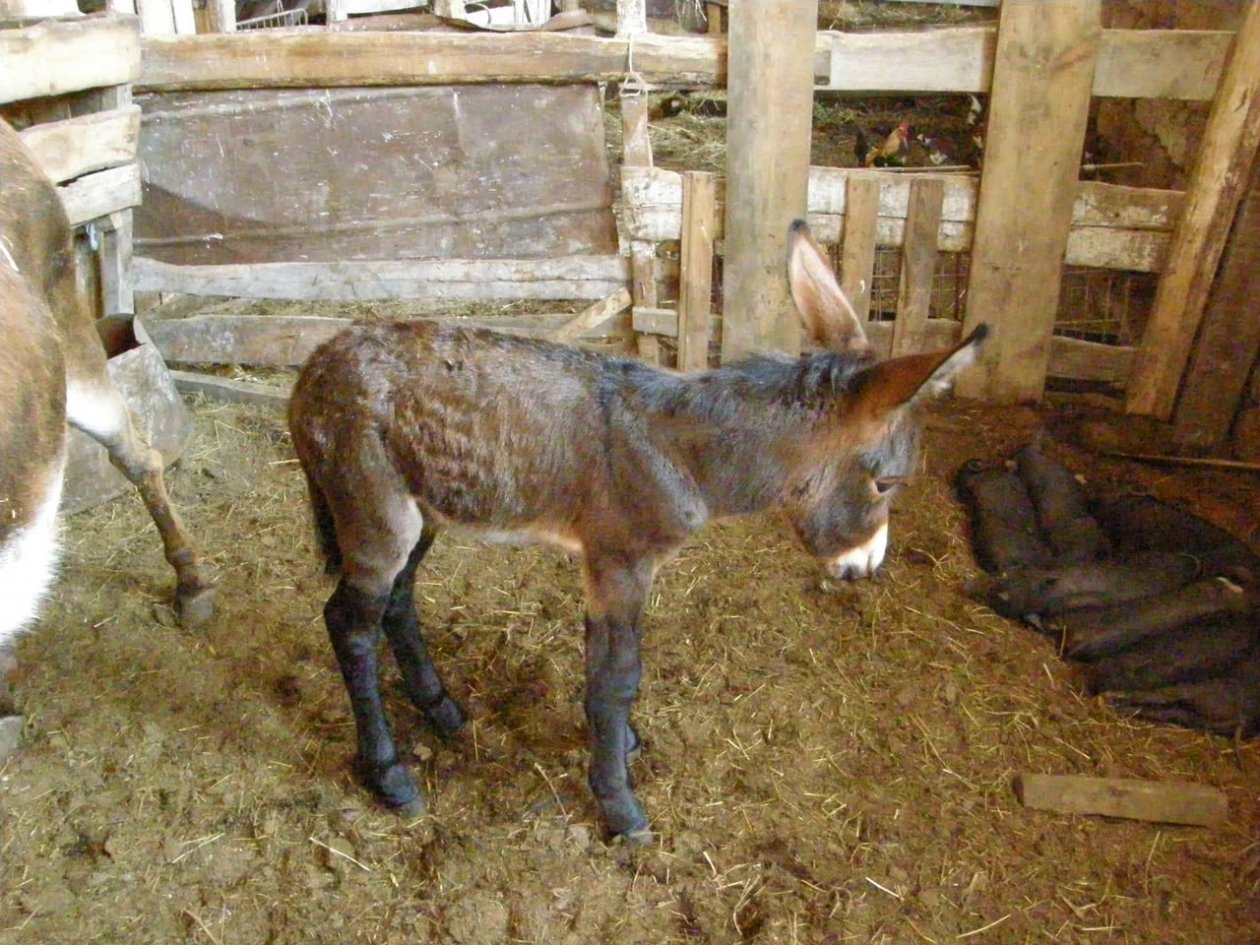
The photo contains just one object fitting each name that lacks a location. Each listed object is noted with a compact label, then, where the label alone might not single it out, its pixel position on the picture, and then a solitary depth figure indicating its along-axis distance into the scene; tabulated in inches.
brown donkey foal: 116.1
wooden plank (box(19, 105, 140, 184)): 174.4
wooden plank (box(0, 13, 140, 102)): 163.8
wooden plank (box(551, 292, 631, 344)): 218.7
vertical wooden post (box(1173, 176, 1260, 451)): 186.5
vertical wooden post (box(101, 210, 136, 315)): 198.2
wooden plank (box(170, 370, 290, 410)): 226.1
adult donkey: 104.3
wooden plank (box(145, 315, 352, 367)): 229.6
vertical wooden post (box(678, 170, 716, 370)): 207.0
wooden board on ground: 132.0
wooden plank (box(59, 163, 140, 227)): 182.5
